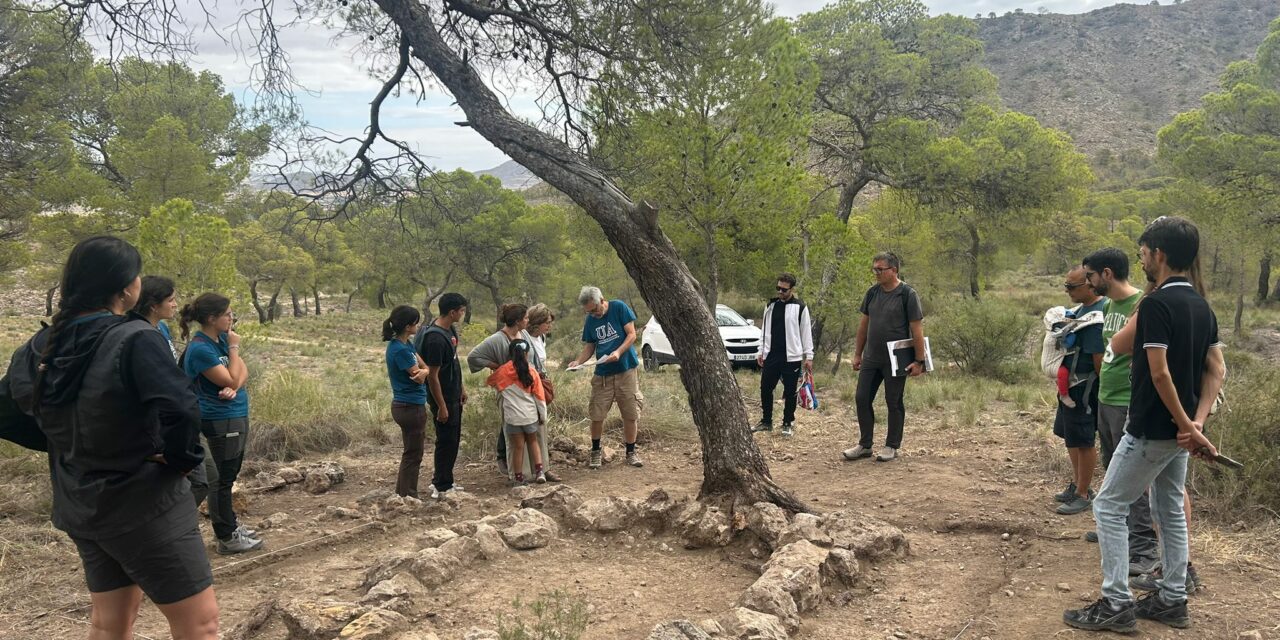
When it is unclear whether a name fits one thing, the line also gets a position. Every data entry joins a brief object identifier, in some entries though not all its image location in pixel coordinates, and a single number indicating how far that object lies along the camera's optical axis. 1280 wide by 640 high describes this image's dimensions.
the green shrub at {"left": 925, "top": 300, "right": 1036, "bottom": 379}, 13.93
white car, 13.73
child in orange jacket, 5.81
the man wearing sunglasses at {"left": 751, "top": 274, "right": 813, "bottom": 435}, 7.43
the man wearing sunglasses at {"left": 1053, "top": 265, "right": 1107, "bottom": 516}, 4.71
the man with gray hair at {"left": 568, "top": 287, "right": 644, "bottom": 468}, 6.47
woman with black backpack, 2.33
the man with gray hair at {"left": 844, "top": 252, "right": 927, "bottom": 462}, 6.14
